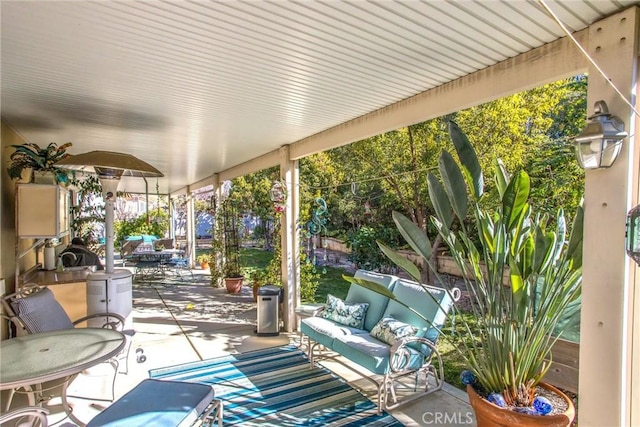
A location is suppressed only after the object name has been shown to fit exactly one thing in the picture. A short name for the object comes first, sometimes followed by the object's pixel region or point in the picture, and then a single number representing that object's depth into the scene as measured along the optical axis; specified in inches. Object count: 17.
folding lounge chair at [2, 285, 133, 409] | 117.3
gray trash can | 201.6
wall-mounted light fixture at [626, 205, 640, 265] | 66.2
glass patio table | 84.6
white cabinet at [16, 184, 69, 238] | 154.6
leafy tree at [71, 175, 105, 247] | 245.5
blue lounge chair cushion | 83.0
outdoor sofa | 123.4
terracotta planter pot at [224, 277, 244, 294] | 312.7
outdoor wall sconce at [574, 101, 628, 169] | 71.5
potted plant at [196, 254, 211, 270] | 453.1
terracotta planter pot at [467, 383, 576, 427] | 78.2
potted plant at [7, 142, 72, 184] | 154.3
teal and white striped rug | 118.6
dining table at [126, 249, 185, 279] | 368.5
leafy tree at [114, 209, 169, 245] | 558.9
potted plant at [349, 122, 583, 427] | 83.7
